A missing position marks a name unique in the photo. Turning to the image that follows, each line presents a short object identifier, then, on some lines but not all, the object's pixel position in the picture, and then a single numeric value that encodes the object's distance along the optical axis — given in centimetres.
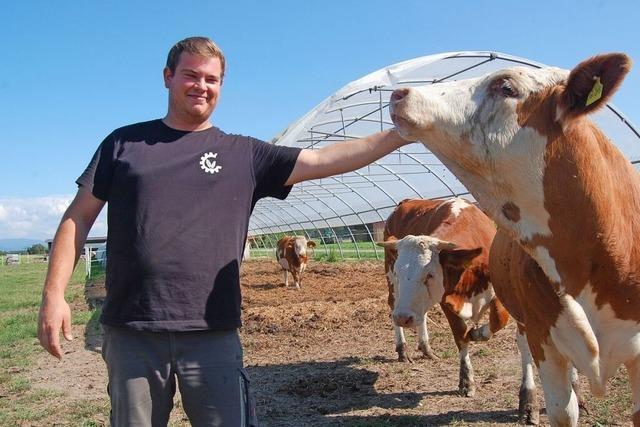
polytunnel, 1005
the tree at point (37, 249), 11611
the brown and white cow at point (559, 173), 238
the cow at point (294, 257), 1759
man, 228
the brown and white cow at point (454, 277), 516
